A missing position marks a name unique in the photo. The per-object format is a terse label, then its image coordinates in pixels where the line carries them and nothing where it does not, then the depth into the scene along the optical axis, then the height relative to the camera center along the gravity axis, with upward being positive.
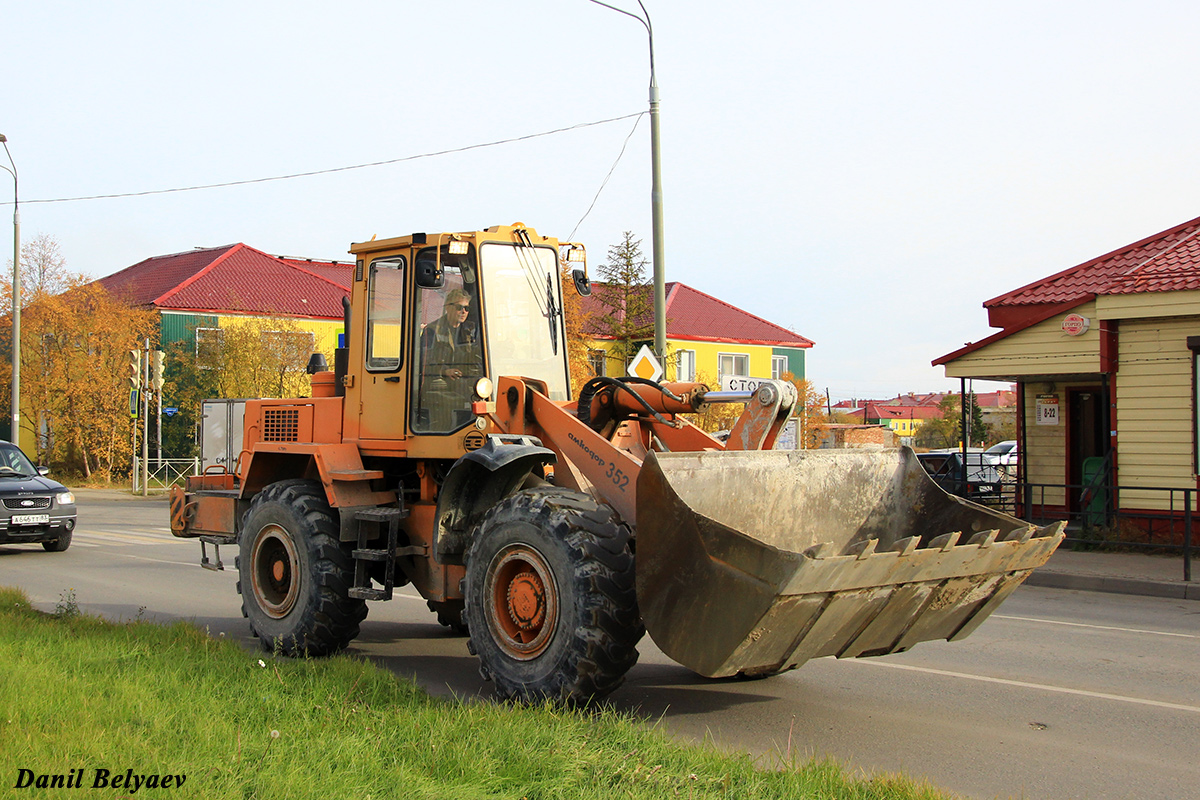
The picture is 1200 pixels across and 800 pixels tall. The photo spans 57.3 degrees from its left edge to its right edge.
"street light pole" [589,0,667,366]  16.94 +3.20
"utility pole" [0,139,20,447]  31.05 +2.83
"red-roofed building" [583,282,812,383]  50.91 +4.27
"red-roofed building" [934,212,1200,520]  16.09 +1.01
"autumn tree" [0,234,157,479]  36.47 +1.69
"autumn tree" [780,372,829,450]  37.34 +0.68
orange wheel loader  5.73 -0.54
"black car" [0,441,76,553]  15.57 -1.23
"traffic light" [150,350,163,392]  31.34 +1.53
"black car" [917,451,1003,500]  18.84 -0.91
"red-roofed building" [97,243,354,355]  40.38 +5.35
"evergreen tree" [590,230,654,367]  37.31 +4.48
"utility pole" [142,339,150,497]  31.02 -0.30
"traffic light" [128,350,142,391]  30.95 +1.45
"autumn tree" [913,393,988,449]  61.16 -0.01
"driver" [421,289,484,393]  7.71 +0.58
